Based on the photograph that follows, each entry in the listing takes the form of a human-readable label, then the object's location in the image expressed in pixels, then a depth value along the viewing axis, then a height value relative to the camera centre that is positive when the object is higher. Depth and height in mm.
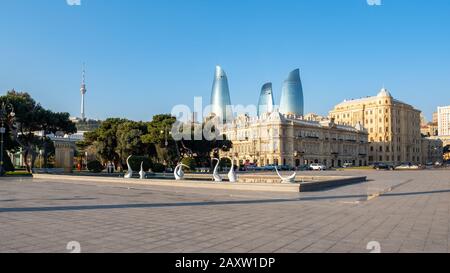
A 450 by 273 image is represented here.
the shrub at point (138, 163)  44094 -972
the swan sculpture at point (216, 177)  24141 -1408
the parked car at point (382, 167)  74312 -2589
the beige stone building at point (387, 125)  128750 +9449
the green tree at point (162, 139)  52719 +2059
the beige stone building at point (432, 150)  147788 +1237
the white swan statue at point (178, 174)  26569 -1338
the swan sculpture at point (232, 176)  23430 -1315
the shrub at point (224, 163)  56731 -1360
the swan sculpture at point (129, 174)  29453 -1469
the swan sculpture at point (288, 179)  22238 -1430
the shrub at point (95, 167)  46188 -1469
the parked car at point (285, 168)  79156 -2883
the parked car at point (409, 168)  76125 -2829
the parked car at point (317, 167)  77838 -2801
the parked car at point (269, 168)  76981 -2792
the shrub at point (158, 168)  46875 -1636
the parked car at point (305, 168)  83769 -3105
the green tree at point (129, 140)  53344 +1941
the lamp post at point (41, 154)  56675 +97
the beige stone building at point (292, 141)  98375 +3359
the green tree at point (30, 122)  44562 +3889
